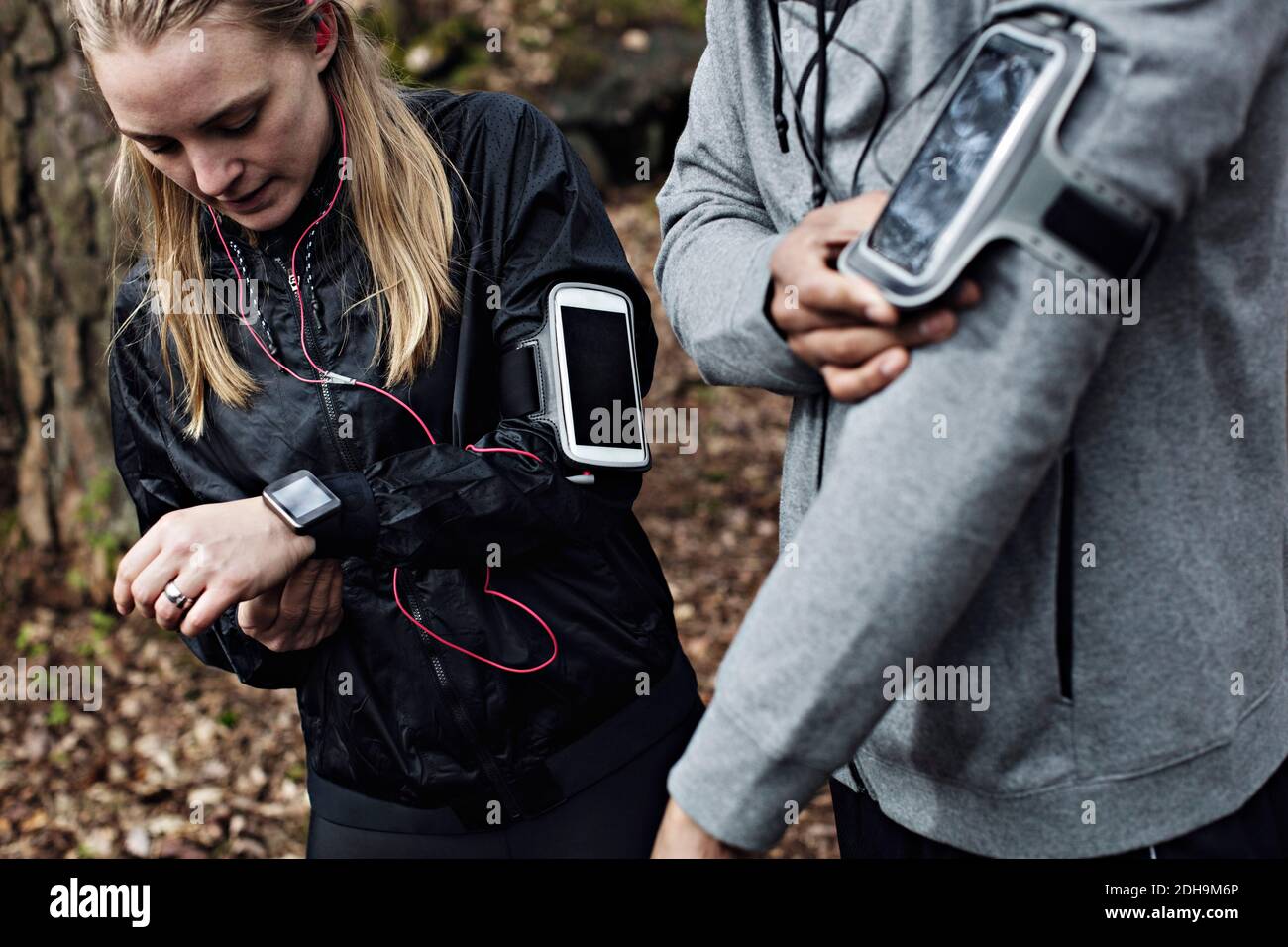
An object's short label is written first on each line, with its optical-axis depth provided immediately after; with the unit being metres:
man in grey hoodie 1.00
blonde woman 1.75
